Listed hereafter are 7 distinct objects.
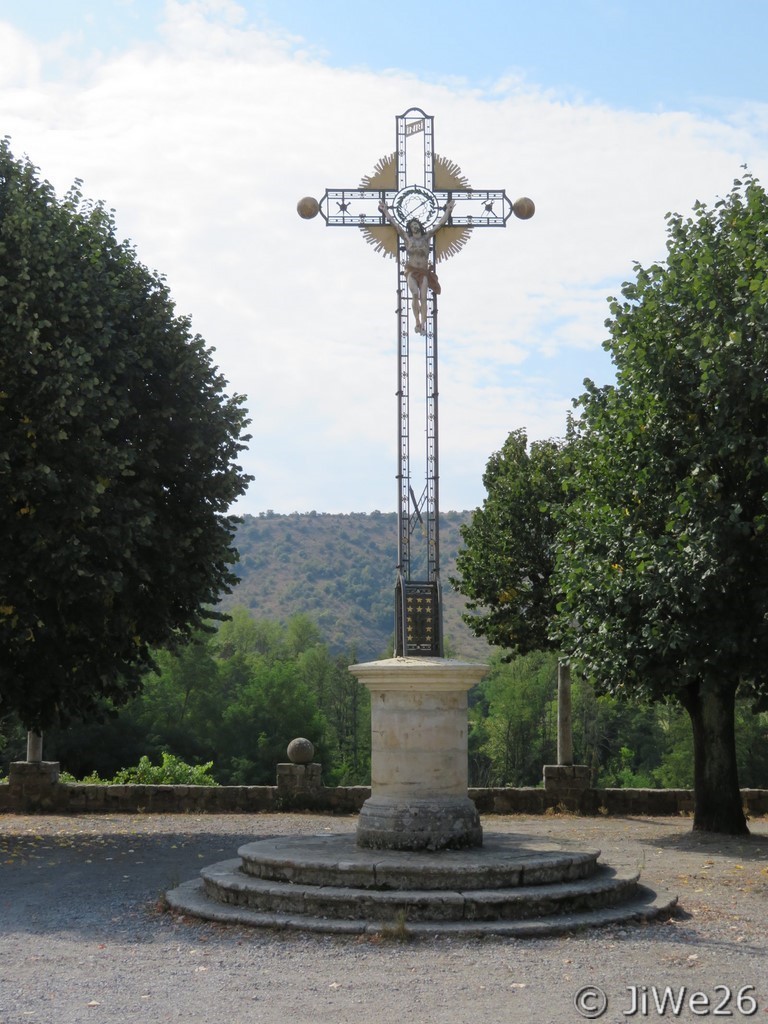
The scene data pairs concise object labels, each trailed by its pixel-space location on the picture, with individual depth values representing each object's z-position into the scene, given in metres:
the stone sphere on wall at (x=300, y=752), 20.33
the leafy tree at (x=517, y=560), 22.44
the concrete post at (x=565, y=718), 21.58
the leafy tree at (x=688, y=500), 15.12
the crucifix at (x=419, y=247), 12.32
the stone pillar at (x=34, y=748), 20.17
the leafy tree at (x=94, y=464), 14.76
